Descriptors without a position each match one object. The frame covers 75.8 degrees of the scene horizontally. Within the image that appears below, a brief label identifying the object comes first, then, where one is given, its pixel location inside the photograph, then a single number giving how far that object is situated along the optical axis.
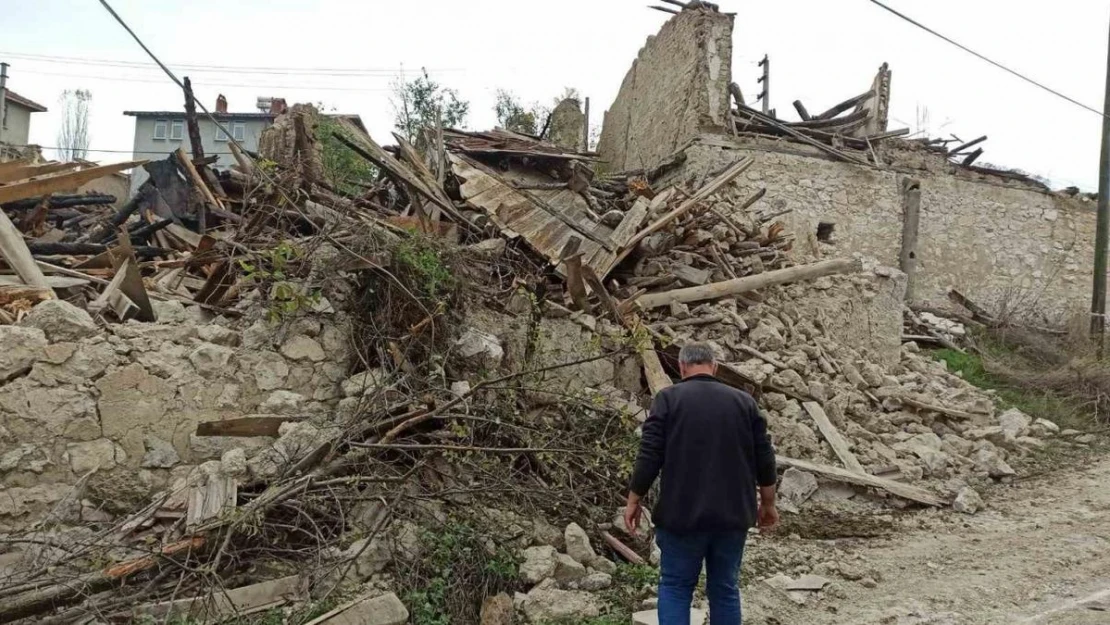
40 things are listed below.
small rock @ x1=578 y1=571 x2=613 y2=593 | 4.29
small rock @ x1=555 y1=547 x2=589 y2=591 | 4.29
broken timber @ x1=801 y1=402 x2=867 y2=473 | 6.31
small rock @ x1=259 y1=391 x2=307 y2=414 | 4.77
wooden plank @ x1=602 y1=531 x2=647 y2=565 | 4.61
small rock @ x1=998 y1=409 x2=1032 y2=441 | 7.94
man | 3.21
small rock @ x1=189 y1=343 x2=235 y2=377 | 4.70
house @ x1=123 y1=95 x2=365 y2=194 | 32.81
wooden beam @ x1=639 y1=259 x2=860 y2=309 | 7.21
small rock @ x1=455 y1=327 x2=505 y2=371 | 5.35
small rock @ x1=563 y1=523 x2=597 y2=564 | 4.48
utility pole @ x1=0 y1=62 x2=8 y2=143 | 23.91
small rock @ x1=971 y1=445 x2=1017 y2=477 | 6.91
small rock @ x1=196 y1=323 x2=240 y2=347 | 4.91
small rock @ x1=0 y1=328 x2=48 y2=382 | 4.21
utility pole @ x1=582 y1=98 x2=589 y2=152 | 17.54
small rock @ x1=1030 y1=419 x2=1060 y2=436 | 8.27
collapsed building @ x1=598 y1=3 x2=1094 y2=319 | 11.52
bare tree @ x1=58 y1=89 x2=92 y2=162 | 38.59
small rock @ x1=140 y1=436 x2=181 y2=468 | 4.39
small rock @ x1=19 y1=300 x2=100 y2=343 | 4.42
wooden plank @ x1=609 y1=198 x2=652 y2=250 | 7.46
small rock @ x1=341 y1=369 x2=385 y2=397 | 4.91
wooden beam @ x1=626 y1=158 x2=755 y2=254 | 7.52
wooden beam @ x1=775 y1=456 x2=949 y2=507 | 6.06
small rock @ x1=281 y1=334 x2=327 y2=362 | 5.04
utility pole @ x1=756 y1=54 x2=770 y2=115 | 17.33
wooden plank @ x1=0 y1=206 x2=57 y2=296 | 5.11
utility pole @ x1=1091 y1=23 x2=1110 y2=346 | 11.97
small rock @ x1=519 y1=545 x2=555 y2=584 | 4.20
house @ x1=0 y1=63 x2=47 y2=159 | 26.91
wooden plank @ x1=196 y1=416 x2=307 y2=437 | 4.54
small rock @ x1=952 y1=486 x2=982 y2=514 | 6.09
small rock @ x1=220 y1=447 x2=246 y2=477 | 4.29
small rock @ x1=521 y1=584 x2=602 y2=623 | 3.95
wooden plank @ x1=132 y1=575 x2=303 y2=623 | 3.59
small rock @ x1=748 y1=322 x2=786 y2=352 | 7.21
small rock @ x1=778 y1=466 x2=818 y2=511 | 5.83
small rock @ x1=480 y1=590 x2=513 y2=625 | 3.87
